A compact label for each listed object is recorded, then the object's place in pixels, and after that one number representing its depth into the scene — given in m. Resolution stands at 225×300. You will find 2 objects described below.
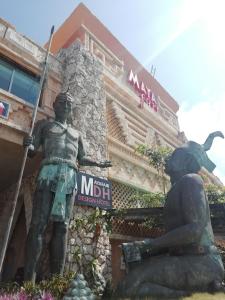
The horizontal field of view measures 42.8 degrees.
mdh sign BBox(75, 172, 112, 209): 6.54
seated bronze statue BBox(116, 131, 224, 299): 2.77
